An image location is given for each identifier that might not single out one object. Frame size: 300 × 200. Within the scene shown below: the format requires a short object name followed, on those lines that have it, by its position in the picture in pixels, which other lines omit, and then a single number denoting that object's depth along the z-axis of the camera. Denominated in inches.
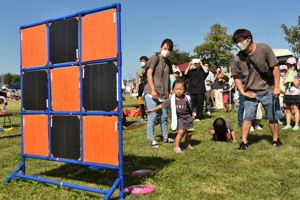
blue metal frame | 136.6
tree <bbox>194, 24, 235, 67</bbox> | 2798.7
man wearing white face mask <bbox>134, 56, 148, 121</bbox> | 398.0
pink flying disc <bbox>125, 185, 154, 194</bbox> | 143.2
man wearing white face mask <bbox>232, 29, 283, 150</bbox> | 220.2
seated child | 265.9
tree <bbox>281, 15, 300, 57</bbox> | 1259.8
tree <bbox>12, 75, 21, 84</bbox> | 5715.6
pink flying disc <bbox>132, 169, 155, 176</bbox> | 172.7
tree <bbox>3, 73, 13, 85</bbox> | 6181.1
